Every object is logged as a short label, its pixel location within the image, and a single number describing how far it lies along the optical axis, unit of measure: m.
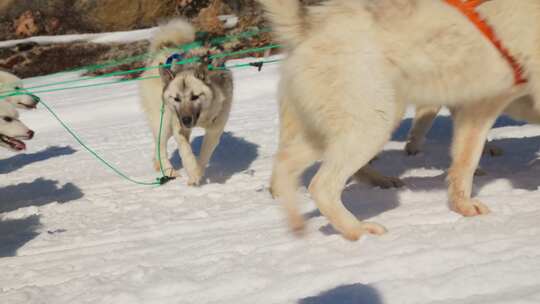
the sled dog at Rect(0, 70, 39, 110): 4.69
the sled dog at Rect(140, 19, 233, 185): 4.94
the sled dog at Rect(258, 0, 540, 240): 2.60
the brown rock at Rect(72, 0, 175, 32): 16.25
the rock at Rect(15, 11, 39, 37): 15.88
